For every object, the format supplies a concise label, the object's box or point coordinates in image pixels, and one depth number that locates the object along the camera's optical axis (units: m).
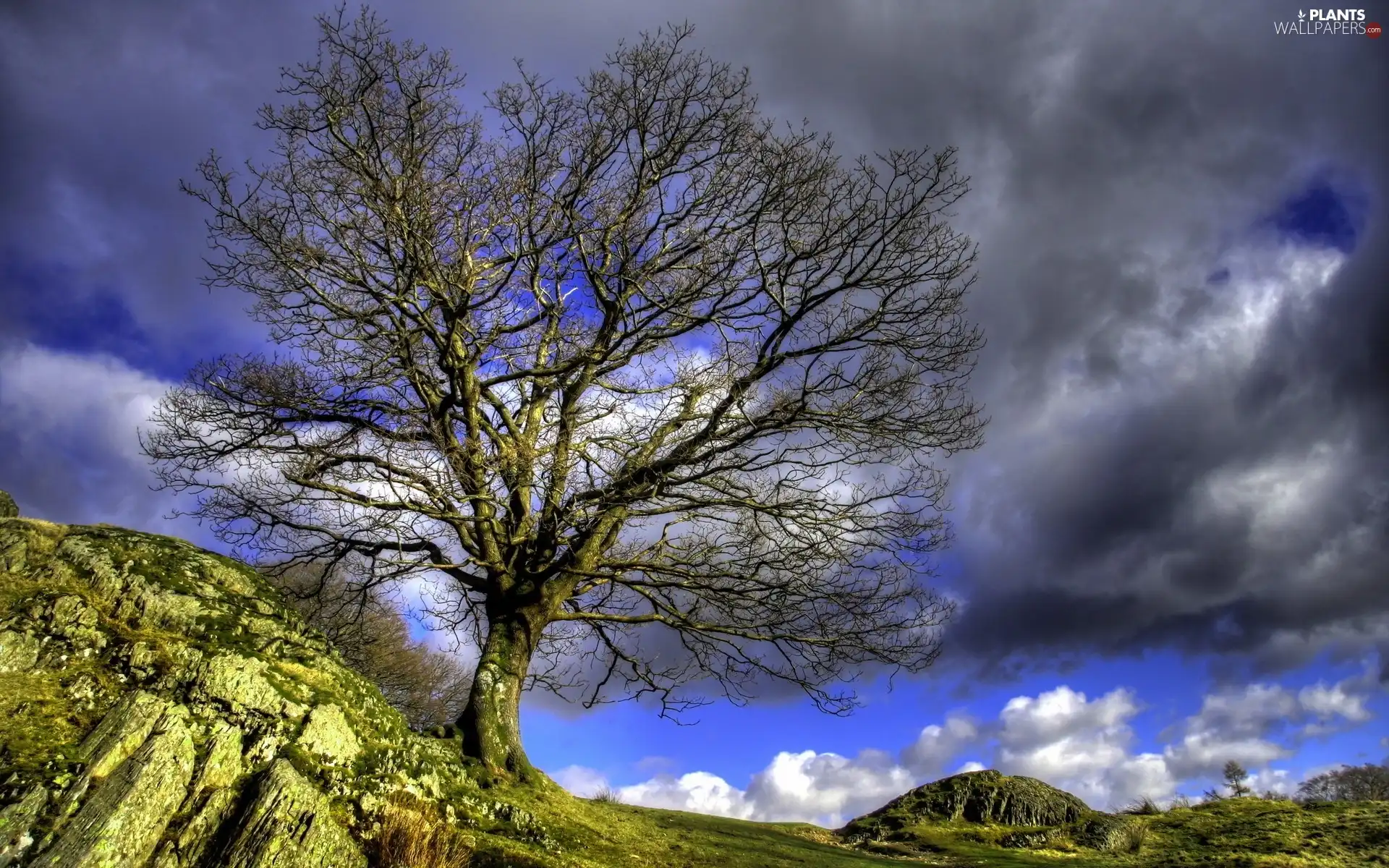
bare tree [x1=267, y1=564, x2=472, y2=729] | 13.34
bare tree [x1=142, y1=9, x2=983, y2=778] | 9.90
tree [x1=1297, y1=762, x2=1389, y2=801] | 35.06
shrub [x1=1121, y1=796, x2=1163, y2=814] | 15.16
